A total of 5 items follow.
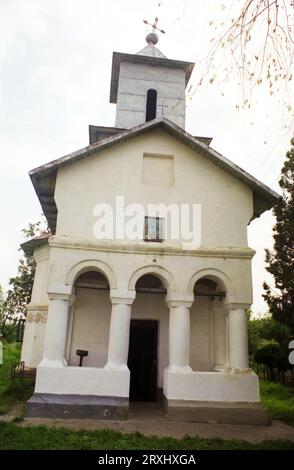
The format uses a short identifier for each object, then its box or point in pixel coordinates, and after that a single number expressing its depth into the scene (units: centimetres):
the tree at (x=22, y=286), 3059
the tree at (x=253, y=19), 449
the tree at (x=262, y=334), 1598
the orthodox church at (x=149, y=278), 959
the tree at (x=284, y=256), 1445
